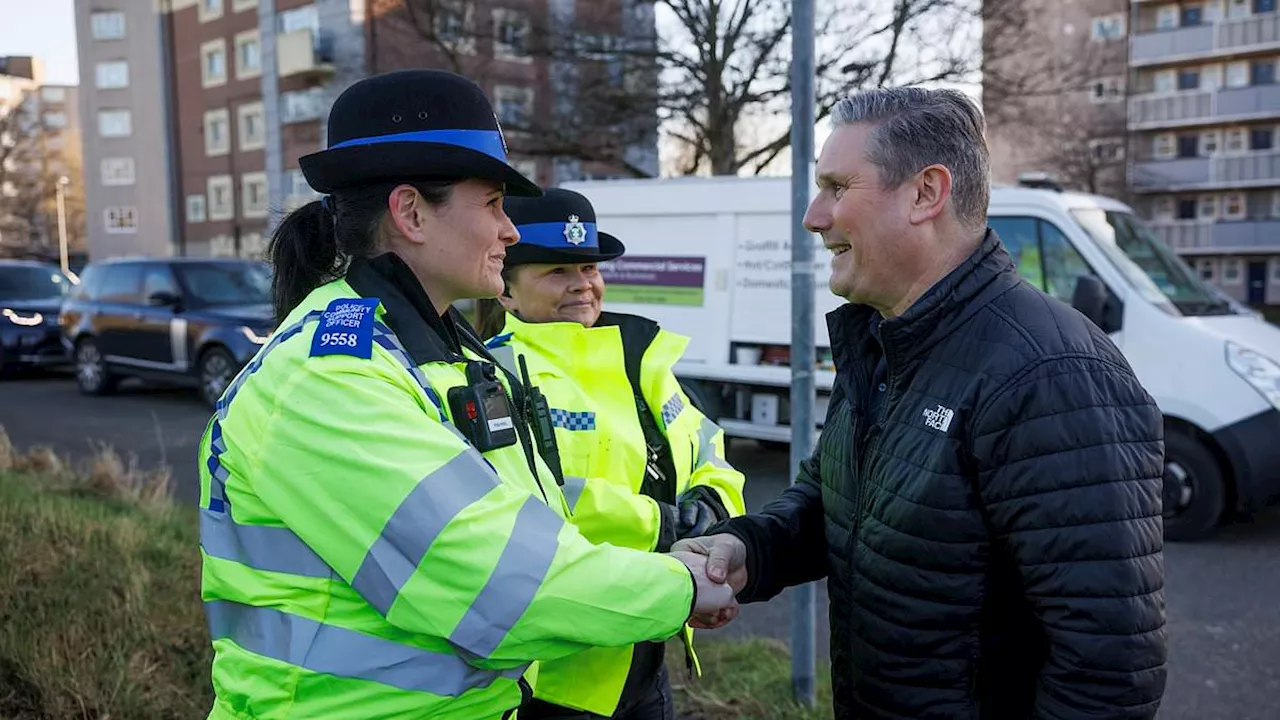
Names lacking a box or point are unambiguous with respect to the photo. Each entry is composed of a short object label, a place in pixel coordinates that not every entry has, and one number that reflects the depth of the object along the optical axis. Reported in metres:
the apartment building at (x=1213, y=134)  40.41
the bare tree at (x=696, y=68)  18.70
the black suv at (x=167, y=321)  12.36
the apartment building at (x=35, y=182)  50.69
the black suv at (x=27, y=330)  16.39
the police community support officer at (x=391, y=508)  1.59
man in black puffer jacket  1.68
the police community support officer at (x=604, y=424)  2.42
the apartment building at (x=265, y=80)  21.20
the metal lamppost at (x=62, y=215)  40.41
